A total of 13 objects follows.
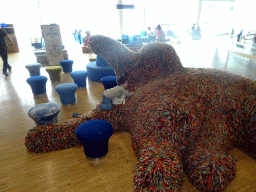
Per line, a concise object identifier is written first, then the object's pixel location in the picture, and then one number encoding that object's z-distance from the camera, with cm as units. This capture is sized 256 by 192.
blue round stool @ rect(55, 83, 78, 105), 270
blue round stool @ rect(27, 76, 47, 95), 306
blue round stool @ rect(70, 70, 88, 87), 339
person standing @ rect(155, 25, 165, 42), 723
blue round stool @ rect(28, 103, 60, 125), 195
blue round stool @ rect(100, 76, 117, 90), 288
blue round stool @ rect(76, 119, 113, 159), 155
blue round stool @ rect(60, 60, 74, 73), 446
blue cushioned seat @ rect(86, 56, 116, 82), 378
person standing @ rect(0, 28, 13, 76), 425
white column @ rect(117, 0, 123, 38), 1007
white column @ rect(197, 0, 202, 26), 1084
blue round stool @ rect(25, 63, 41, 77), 406
